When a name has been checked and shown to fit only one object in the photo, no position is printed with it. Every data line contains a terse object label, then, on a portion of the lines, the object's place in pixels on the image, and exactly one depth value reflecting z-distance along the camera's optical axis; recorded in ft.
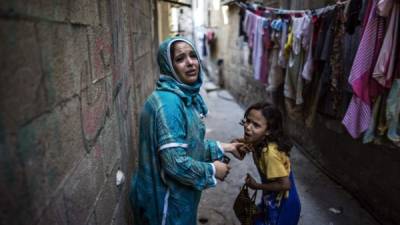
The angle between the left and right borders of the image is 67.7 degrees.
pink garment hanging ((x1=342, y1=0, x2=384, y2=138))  7.86
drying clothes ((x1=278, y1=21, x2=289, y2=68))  15.10
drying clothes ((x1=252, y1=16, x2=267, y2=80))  18.70
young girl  6.39
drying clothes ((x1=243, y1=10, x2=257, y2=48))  20.37
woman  4.86
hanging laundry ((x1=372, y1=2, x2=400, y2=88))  7.34
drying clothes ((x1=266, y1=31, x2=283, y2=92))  16.70
